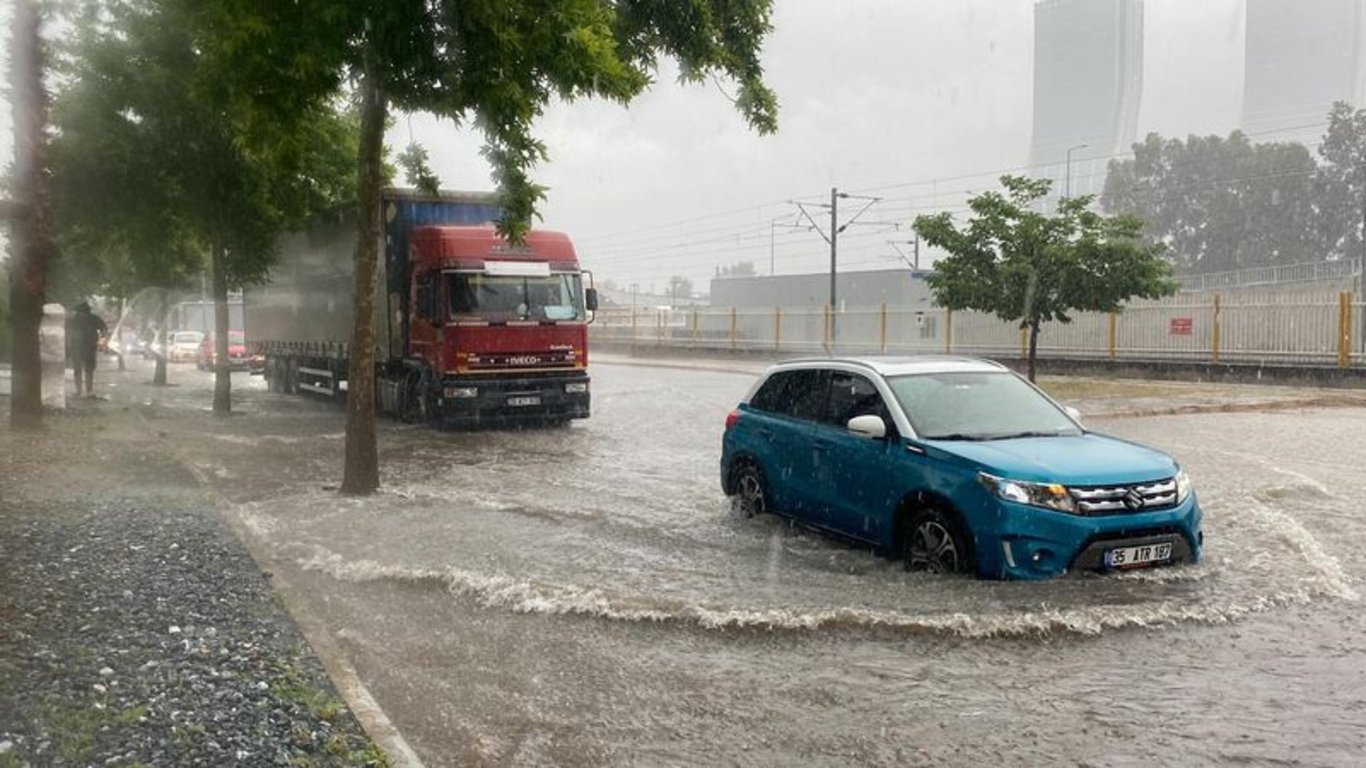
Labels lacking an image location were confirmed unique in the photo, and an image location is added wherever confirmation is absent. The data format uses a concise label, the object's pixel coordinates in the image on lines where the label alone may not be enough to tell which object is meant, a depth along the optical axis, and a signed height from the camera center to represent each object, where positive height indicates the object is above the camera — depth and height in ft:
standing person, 76.64 -1.00
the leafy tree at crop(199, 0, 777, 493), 31.81 +7.65
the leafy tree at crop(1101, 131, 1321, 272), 179.32 +22.75
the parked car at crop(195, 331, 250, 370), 137.53 -3.39
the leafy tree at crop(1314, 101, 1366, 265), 171.63 +23.63
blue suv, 22.17 -3.02
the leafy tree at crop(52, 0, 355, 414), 59.67 +9.00
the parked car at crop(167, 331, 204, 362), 161.07 -3.24
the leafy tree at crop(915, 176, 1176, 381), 70.90 +4.72
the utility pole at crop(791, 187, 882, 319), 157.99 +15.09
